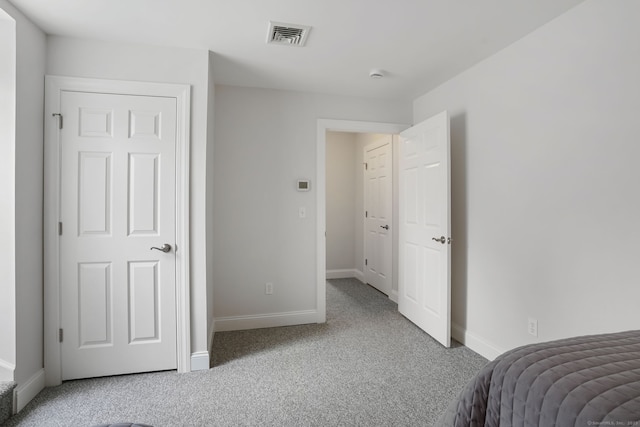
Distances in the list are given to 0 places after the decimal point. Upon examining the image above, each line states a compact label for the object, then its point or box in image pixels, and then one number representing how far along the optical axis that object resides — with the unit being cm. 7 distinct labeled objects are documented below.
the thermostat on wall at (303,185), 335
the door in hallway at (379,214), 439
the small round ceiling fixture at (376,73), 282
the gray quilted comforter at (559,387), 79
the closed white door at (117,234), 224
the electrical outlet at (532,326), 221
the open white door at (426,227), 279
